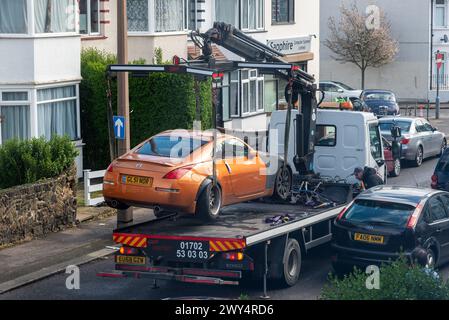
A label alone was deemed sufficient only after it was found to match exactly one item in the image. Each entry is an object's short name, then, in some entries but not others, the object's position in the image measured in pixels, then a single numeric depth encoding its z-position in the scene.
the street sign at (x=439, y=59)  47.28
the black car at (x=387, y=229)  14.80
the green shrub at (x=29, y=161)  19.22
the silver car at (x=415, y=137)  29.48
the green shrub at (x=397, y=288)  9.01
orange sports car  14.48
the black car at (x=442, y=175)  21.09
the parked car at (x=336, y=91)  43.81
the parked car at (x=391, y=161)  26.29
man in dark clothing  17.98
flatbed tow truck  13.57
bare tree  51.03
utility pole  18.56
